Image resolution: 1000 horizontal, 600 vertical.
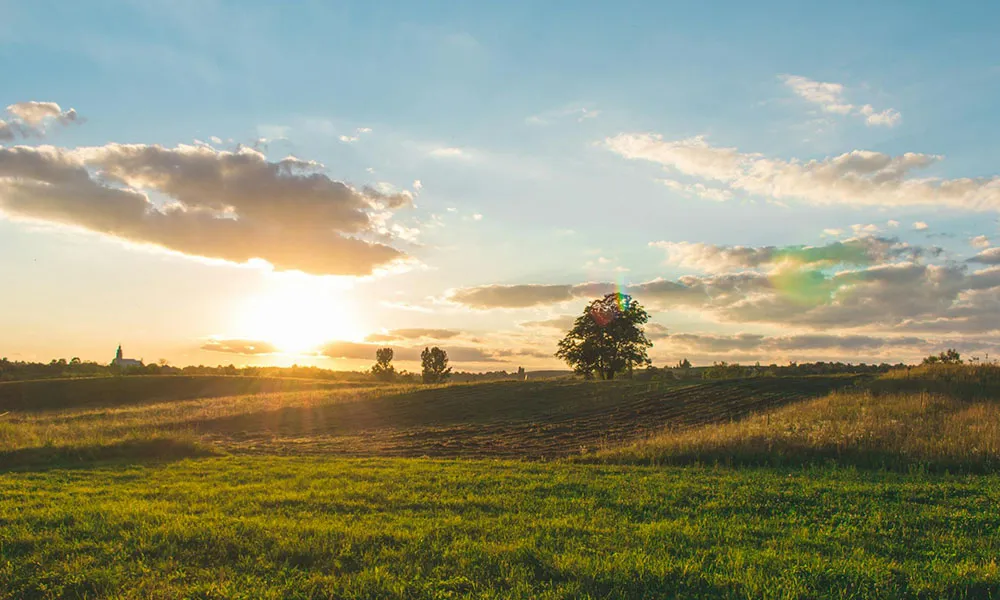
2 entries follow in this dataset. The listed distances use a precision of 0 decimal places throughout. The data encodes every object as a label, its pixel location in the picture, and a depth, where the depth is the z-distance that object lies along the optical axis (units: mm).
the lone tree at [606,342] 70562
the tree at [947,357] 57162
